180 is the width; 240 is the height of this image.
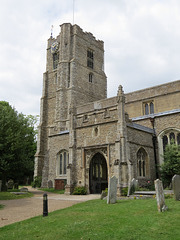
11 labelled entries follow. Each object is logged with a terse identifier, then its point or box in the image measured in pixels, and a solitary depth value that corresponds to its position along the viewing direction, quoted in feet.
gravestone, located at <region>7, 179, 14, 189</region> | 82.84
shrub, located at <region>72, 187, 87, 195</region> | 54.54
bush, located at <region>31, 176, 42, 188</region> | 88.42
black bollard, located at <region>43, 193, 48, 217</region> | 27.43
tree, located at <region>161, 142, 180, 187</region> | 52.19
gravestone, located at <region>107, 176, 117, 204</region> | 33.76
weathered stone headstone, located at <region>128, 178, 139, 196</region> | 42.24
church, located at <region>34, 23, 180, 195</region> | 52.37
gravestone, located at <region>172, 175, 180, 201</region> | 29.58
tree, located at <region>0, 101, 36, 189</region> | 63.05
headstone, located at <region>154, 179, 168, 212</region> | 24.20
